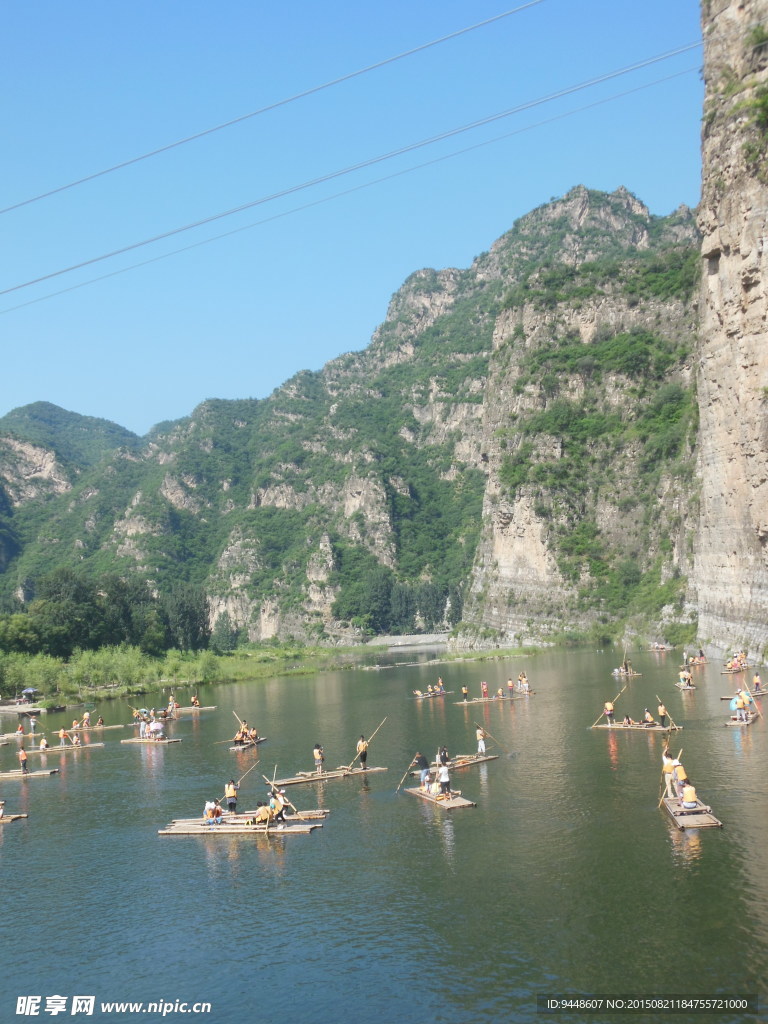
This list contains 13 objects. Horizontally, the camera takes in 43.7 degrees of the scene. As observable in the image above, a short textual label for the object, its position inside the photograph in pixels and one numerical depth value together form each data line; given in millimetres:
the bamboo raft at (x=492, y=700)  66312
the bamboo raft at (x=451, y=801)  33719
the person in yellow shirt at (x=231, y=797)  36219
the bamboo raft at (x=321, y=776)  41656
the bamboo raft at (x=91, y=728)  68238
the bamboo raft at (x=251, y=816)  34188
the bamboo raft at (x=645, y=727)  45000
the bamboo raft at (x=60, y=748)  58109
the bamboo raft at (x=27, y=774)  49562
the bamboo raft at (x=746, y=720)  43897
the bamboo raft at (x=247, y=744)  53138
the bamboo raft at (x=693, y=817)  27703
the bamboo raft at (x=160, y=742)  58681
